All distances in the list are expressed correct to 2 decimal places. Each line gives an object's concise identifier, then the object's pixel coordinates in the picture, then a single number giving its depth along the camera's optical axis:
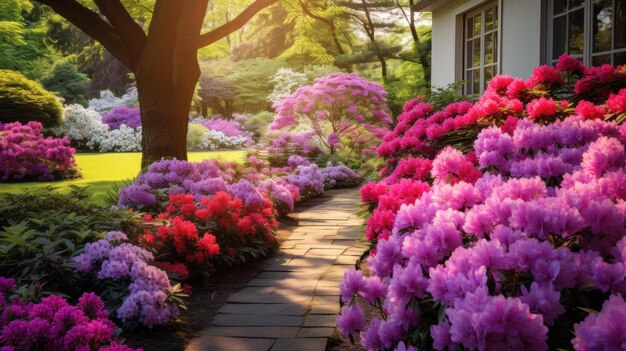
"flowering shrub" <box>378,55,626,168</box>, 3.33
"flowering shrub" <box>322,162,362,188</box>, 10.11
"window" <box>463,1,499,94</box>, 7.75
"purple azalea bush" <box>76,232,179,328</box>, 2.89
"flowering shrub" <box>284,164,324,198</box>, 8.37
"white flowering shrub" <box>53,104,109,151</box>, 18.03
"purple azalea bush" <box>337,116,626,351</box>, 1.27
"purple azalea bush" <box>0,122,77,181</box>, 10.41
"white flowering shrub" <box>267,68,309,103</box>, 22.08
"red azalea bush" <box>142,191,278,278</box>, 3.88
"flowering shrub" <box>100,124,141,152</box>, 18.53
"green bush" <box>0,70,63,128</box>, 14.95
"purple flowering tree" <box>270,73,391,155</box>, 12.17
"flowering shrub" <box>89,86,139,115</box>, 24.48
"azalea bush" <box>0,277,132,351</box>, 1.78
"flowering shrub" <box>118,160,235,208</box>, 4.91
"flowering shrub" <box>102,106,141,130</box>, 21.22
